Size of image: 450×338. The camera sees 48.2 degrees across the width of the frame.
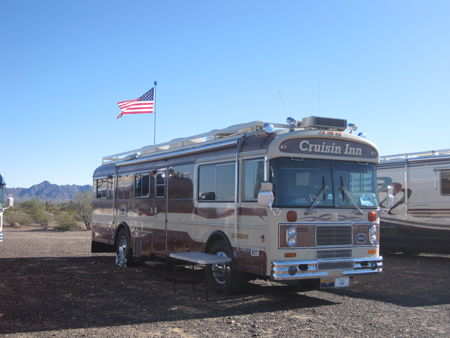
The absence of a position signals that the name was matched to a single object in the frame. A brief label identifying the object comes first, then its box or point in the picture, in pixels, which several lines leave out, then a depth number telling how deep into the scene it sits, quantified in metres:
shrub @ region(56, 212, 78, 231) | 30.48
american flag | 18.23
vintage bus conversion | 8.12
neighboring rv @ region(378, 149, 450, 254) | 14.70
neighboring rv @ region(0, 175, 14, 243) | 16.35
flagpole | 18.19
